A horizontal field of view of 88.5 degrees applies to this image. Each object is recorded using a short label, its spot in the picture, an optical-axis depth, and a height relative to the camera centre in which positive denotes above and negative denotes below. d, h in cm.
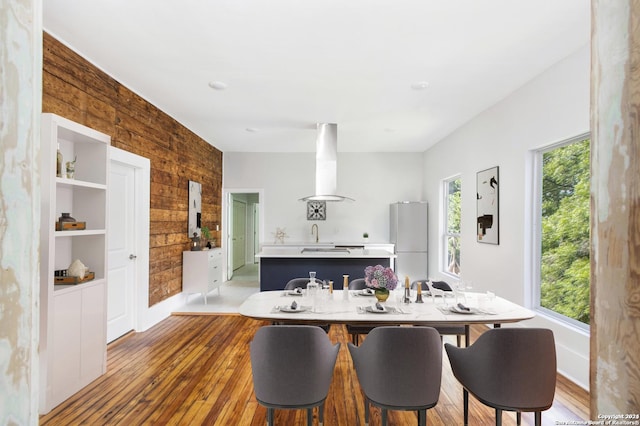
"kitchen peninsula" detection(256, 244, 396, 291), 453 -72
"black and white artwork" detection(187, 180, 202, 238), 518 +9
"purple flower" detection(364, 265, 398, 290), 246 -50
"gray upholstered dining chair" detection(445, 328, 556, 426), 164 -77
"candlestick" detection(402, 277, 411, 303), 255 -63
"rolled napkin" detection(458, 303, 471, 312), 223 -64
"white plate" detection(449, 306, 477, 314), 220 -65
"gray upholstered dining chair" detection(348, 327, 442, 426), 167 -78
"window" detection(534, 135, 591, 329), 274 -15
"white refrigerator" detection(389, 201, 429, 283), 634 -46
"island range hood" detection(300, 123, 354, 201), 486 +79
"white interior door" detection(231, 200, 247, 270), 860 -54
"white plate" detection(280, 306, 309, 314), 221 -65
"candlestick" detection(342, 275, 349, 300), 254 -61
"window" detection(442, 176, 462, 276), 536 -21
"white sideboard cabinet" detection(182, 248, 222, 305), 486 -87
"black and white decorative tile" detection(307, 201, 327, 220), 695 +8
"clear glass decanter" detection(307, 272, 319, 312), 244 -59
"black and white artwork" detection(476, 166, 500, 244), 383 +11
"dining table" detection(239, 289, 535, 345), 209 -67
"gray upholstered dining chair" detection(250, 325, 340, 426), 167 -78
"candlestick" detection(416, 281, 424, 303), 253 -64
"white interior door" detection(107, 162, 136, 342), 349 -44
